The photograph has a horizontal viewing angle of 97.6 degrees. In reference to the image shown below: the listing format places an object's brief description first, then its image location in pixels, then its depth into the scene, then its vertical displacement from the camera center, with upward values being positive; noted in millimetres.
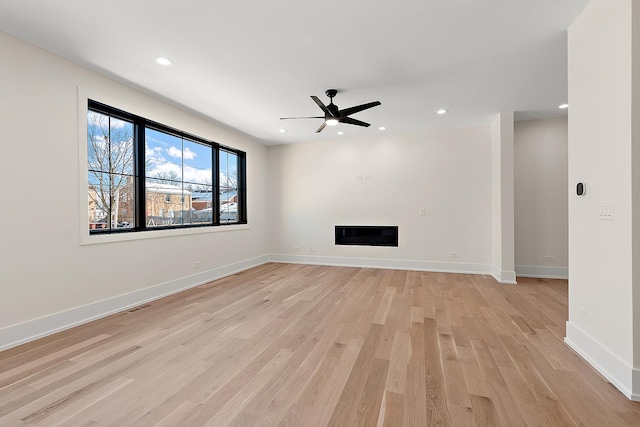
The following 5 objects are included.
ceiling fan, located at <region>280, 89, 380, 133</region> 3295 +1225
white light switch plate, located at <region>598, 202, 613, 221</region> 1903 -7
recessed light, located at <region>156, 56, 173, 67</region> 2789 +1554
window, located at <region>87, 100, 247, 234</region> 3250 +542
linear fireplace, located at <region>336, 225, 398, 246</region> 5707 -483
